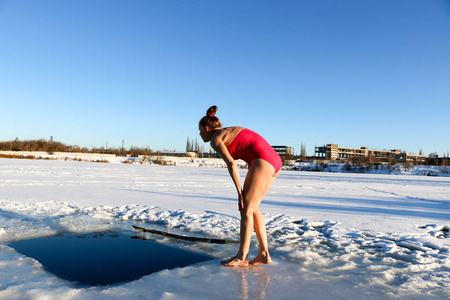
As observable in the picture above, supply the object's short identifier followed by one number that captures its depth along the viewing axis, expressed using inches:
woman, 93.4
